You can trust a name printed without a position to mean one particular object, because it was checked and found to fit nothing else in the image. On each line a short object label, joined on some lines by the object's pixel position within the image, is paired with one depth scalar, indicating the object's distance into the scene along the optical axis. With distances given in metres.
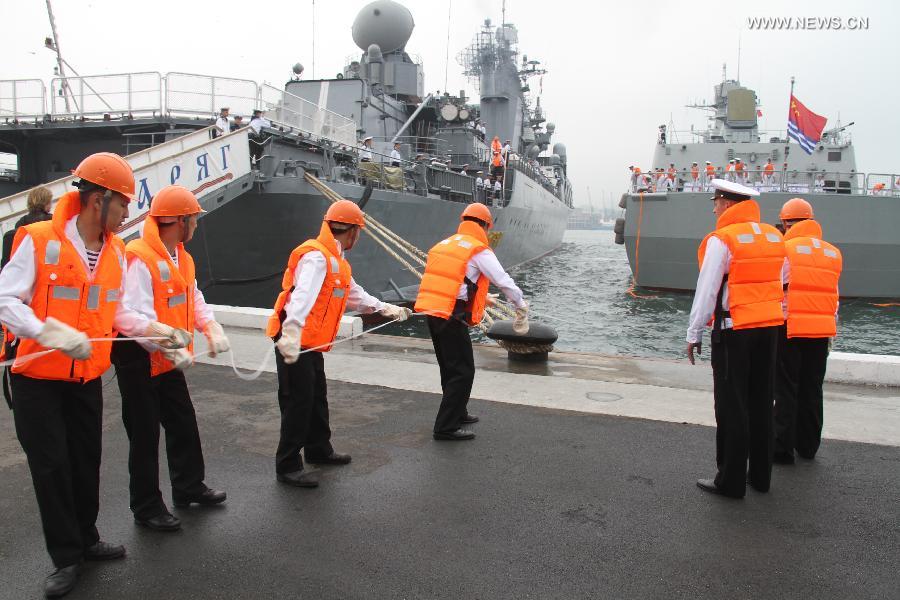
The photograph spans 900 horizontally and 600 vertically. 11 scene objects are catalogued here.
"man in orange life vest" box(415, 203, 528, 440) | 4.76
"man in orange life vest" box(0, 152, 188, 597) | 2.55
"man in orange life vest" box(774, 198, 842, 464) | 4.43
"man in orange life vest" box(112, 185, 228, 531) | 3.20
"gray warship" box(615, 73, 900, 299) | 18.83
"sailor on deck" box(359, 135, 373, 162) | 17.31
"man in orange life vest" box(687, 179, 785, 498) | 3.77
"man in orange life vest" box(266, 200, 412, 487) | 3.80
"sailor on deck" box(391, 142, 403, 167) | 18.45
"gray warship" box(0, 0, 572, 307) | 11.84
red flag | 19.95
